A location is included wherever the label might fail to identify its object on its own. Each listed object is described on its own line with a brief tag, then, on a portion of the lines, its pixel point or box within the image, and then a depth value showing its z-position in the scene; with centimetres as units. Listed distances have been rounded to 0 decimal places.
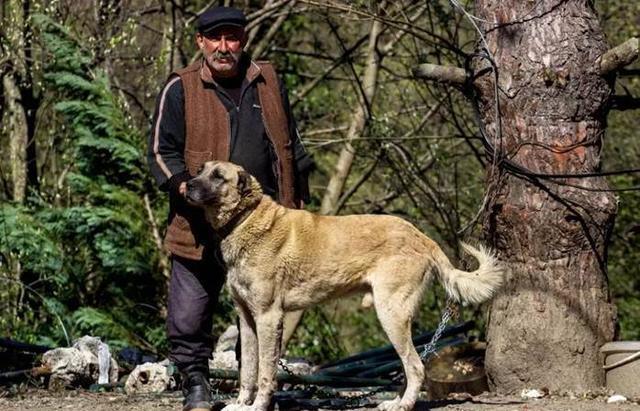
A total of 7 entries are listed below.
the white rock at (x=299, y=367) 2029
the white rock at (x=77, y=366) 1767
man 1406
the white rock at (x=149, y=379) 1747
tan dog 1389
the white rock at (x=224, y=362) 1959
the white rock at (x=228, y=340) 2137
